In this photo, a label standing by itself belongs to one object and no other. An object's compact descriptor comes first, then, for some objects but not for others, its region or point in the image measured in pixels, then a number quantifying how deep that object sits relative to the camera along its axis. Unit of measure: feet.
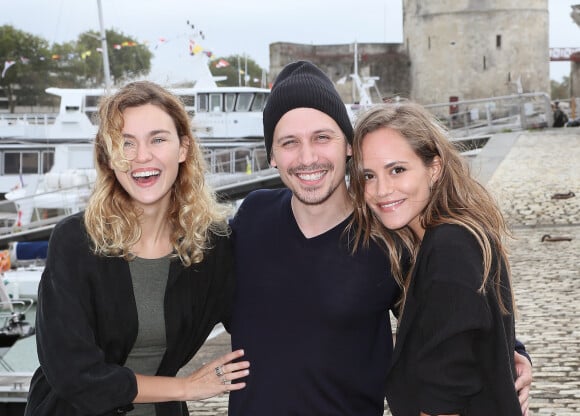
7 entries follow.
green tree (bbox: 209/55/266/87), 240.49
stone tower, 132.36
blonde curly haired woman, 7.94
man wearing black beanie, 8.46
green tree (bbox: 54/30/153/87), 198.29
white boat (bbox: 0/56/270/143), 81.20
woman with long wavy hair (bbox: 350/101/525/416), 7.22
